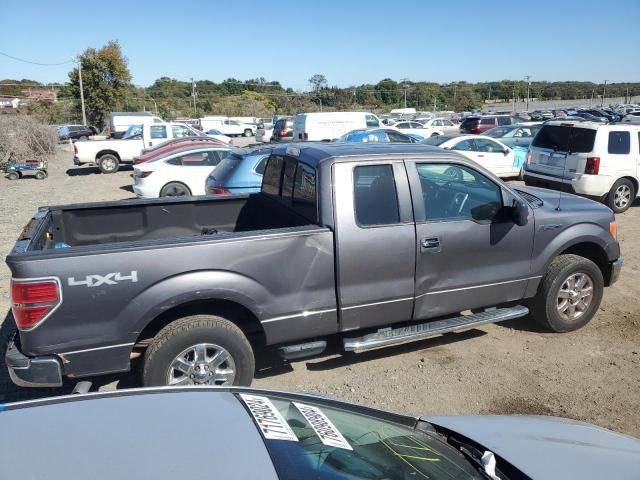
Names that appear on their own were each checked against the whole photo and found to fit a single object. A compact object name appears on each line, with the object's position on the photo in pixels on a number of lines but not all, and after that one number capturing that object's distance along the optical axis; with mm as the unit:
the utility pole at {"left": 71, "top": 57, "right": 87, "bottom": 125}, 44625
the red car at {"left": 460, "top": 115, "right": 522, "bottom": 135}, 26547
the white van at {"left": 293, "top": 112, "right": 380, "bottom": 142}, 22422
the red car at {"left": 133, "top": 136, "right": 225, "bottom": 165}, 12795
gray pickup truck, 3385
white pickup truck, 19188
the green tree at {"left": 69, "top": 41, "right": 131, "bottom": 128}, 45562
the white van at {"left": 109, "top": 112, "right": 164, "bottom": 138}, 34562
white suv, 10305
